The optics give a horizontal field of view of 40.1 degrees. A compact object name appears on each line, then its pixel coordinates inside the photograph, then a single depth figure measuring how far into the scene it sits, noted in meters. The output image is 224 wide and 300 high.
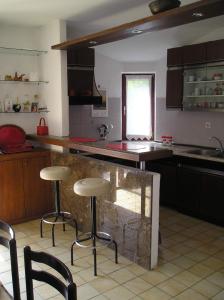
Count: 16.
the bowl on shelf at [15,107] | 3.98
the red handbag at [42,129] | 4.05
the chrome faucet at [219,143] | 4.14
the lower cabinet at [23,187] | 3.65
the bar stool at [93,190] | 2.66
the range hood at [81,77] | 4.28
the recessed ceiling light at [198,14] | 2.32
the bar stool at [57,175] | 3.16
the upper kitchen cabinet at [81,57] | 4.26
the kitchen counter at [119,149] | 2.62
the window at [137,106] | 5.31
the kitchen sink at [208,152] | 4.02
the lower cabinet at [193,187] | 3.65
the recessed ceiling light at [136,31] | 2.81
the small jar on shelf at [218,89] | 4.06
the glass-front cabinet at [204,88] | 4.04
